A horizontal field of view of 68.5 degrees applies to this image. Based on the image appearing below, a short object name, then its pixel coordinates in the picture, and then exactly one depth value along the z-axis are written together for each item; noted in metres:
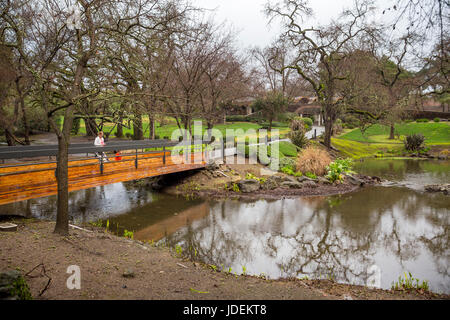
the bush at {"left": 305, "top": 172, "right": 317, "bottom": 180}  16.25
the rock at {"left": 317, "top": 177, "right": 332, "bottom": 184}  15.75
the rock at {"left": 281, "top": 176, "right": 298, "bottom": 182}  15.38
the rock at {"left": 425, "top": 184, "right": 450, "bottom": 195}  14.58
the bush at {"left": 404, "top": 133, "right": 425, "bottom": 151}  28.75
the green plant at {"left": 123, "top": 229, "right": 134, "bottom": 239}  8.59
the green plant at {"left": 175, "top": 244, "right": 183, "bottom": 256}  7.59
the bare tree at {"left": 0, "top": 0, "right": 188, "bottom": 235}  6.69
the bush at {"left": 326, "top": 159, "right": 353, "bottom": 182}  16.05
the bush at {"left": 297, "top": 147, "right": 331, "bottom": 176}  16.77
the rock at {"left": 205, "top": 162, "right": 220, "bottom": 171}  15.80
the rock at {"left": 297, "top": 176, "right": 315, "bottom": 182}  15.65
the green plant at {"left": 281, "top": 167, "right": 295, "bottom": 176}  16.78
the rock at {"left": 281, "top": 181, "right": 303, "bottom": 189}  14.84
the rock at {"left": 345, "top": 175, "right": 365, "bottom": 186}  16.23
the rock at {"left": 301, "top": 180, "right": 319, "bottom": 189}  15.02
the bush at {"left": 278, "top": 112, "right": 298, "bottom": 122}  35.74
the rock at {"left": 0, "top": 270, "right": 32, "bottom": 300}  3.83
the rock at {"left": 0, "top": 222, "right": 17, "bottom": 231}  7.04
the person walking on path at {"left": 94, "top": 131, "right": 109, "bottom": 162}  12.56
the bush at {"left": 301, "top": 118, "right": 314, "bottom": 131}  36.52
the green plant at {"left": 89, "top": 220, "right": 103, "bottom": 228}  9.32
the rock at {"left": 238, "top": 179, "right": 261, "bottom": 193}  14.38
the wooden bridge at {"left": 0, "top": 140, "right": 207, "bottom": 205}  8.74
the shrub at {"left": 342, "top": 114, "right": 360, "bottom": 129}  40.75
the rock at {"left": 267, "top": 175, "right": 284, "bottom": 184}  15.35
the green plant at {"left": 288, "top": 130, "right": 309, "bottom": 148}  22.70
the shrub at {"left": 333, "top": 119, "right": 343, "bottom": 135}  36.62
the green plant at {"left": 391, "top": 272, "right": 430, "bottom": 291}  5.92
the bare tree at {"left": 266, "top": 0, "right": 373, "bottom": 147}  23.16
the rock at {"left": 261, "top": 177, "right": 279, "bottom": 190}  14.70
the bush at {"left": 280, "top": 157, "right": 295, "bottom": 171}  17.55
